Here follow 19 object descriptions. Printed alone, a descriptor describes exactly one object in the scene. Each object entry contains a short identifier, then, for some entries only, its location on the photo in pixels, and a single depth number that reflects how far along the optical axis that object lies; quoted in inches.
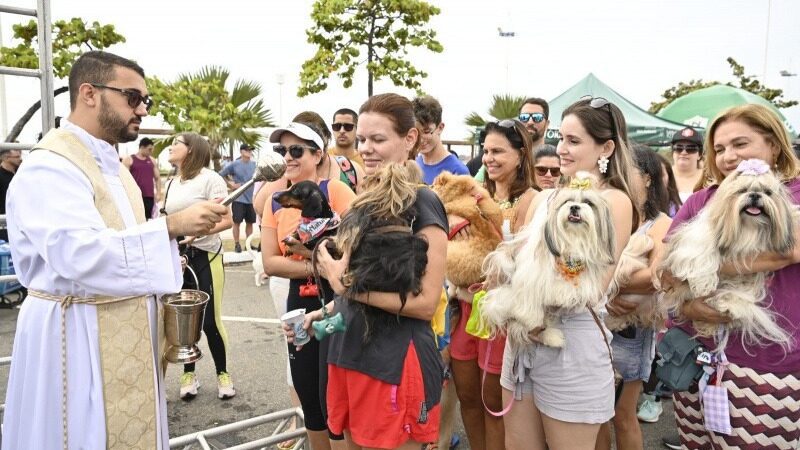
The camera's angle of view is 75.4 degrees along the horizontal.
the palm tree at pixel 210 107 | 614.5
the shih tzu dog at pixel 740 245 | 85.4
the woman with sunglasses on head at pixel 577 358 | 89.1
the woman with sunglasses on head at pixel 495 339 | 120.7
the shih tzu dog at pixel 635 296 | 117.6
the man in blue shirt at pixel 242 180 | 437.4
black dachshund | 94.0
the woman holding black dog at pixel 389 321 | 78.9
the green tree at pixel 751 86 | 949.2
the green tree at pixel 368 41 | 455.8
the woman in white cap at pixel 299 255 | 109.6
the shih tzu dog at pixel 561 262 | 87.7
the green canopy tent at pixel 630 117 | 454.0
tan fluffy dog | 117.3
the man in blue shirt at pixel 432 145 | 170.9
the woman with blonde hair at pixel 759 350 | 86.0
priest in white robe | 80.0
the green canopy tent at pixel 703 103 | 487.8
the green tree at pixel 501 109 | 655.8
